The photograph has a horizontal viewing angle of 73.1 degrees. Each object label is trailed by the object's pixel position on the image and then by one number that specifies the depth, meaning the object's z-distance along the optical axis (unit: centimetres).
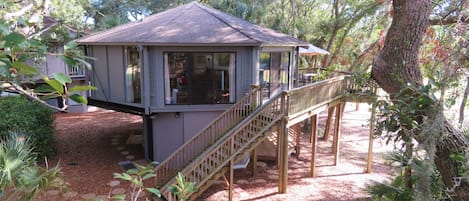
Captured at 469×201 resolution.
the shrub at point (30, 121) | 935
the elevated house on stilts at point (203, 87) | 844
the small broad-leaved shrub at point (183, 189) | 242
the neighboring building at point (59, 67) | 1573
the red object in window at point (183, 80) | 976
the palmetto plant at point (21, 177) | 306
